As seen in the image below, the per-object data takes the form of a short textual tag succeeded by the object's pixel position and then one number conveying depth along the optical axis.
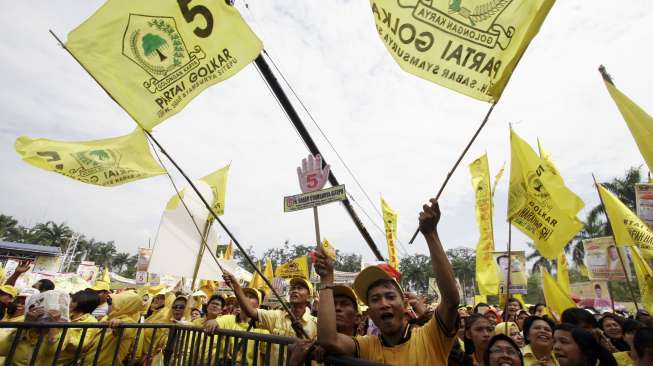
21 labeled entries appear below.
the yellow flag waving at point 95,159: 4.06
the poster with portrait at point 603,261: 8.56
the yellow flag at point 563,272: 8.09
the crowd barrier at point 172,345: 2.46
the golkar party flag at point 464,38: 2.35
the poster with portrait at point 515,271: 8.35
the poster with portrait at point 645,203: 6.15
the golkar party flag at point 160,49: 2.86
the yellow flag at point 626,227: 5.38
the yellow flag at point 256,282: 12.86
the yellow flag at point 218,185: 6.21
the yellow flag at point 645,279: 6.64
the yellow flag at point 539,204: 4.91
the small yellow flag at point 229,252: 12.67
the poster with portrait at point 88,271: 17.69
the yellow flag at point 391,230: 12.27
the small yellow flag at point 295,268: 10.50
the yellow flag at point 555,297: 5.94
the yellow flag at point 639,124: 3.90
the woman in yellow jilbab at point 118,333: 3.78
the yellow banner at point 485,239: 6.99
